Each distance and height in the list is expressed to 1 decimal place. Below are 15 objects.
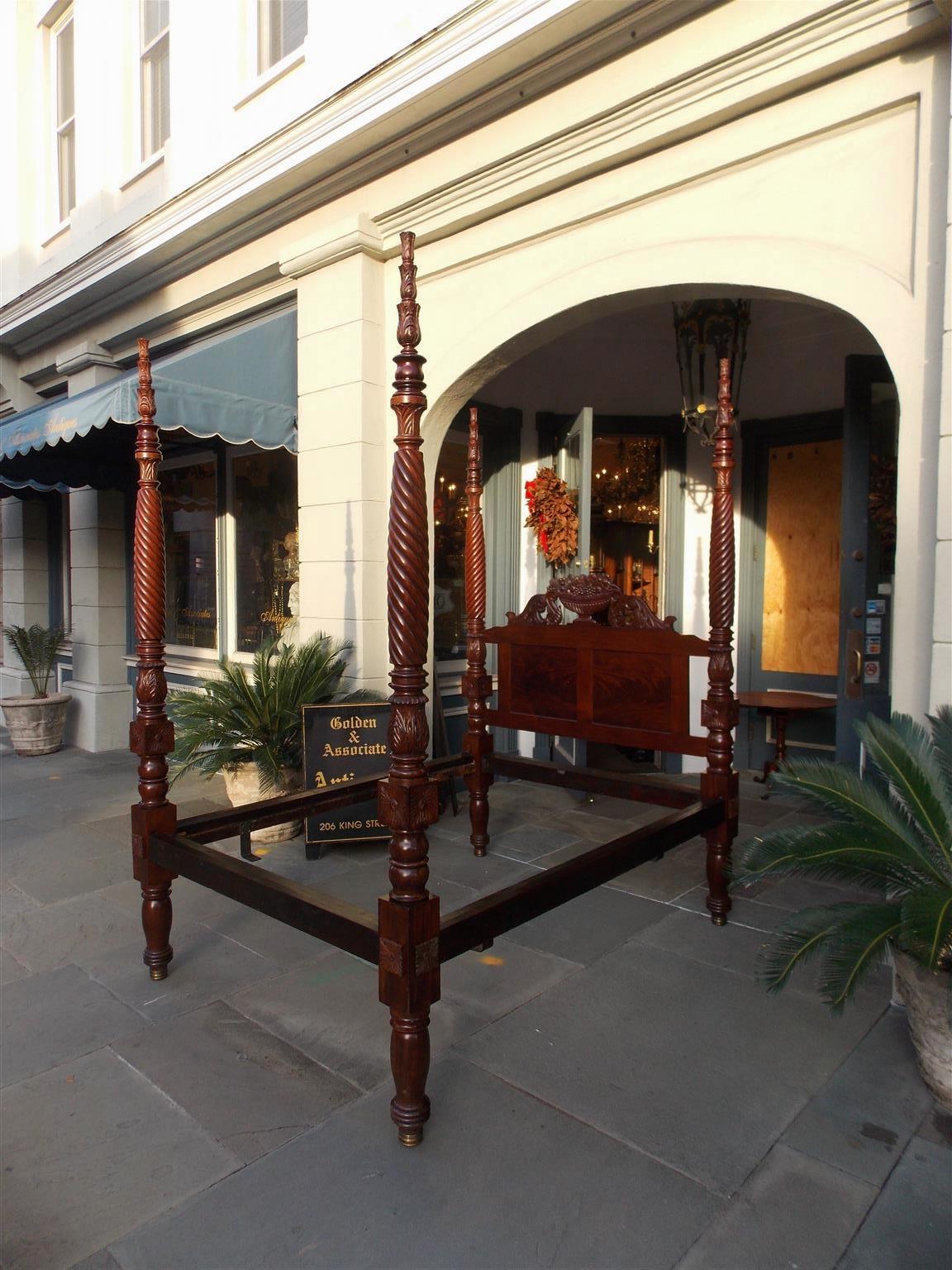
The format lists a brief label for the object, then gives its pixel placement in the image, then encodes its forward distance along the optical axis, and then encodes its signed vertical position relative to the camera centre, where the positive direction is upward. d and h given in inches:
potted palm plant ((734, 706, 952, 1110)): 96.5 -33.8
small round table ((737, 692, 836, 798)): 237.1 -30.6
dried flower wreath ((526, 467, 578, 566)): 244.8 +23.4
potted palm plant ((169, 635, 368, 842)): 198.7 -30.3
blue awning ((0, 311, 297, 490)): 205.6 +51.0
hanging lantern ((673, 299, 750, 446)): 229.3 +71.7
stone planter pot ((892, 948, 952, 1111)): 99.3 -51.4
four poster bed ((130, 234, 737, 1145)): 92.7 -25.0
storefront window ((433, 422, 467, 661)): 260.7 +15.3
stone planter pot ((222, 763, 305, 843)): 205.5 -48.0
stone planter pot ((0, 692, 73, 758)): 323.0 -49.5
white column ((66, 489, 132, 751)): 331.0 -9.7
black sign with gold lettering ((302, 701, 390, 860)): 189.9 -36.8
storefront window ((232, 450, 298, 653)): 283.1 +17.7
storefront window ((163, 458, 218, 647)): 313.9 +15.6
